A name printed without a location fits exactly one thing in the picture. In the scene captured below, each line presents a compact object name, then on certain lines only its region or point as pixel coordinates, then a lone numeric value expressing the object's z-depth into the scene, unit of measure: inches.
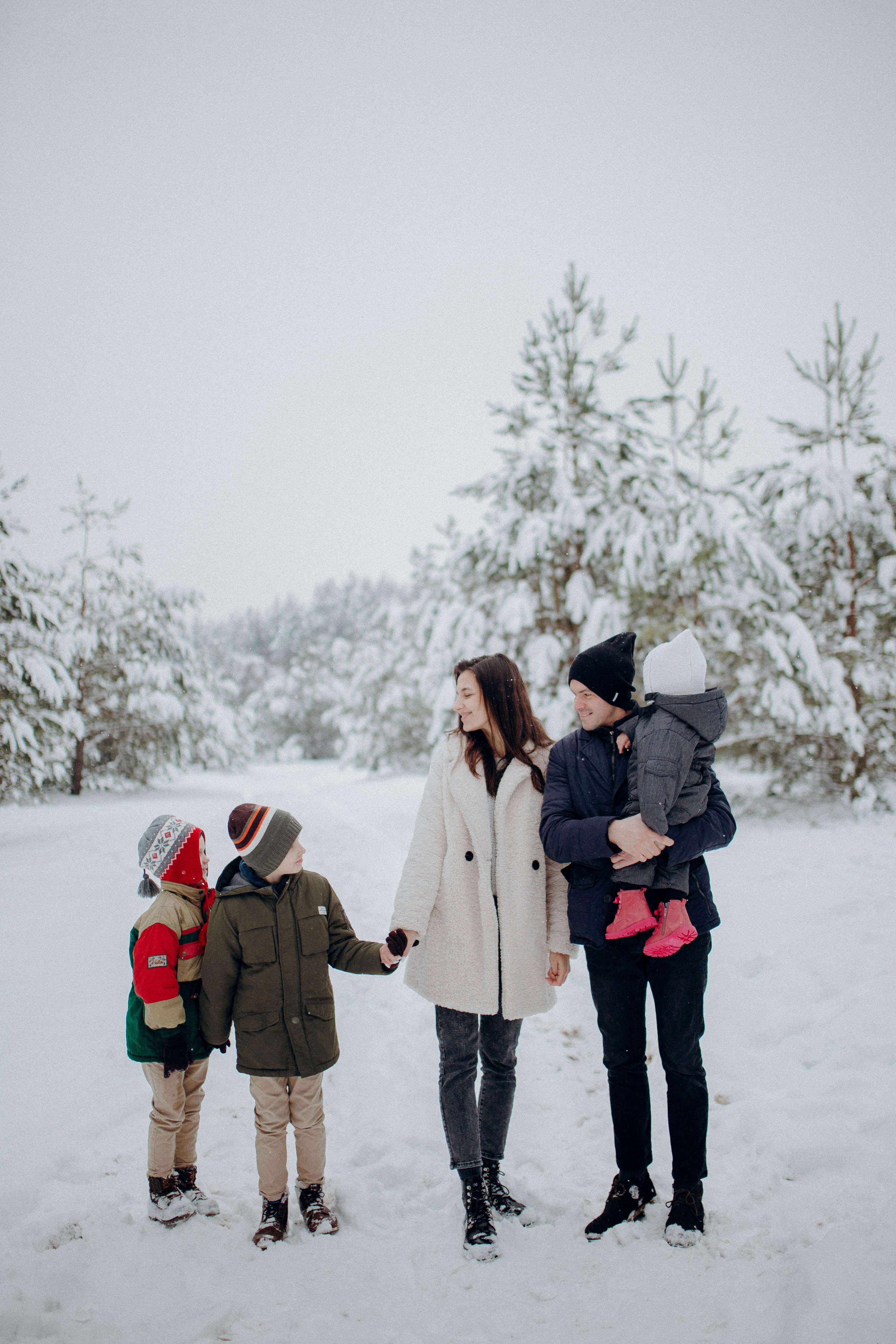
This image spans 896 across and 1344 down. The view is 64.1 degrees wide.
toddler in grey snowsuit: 98.1
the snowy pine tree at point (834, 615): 298.4
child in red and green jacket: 102.1
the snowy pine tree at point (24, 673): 256.2
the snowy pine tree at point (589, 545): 321.1
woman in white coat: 107.8
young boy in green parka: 103.3
